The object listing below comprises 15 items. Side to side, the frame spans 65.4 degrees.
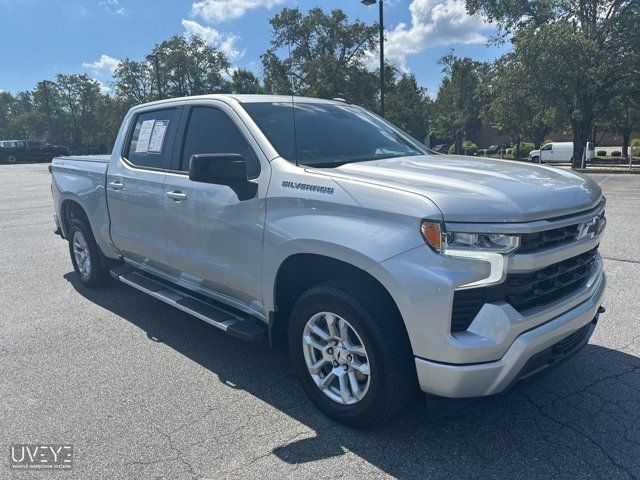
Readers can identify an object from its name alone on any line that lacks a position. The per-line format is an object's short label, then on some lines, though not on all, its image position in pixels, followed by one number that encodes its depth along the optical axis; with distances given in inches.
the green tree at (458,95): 2324.1
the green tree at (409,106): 1654.8
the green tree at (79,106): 2486.5
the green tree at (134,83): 2102.6
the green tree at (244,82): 1879.9
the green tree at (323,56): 1461.6
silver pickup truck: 94.2
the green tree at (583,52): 885.2
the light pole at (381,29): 633.0
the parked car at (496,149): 2395.4
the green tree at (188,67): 1955.0
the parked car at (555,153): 1534.4
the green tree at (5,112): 2940.5
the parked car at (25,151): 1731.2
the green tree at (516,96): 952.9
